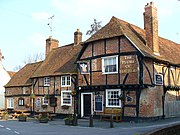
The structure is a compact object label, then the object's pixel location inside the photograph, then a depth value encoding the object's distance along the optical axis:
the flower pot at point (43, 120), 22.82
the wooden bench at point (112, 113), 21.31
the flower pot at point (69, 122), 20.28
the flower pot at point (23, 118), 24.66
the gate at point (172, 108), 23.40
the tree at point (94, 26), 48.56
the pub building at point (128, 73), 20.89
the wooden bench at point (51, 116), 25.10
